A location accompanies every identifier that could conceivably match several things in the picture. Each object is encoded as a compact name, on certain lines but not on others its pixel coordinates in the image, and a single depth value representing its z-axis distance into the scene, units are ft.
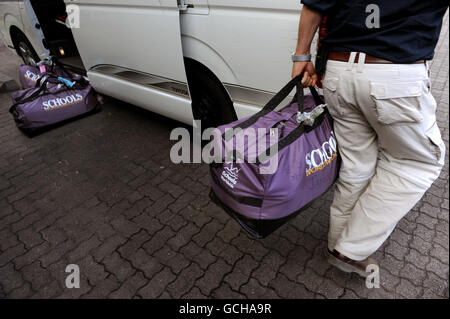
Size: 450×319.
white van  6.21
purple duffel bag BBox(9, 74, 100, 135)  10.85
